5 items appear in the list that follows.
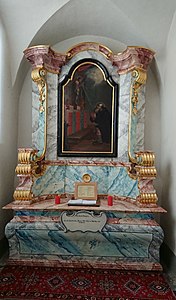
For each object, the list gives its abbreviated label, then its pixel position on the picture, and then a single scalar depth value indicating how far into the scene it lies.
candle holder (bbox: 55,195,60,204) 3.90
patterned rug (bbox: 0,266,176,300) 2.92
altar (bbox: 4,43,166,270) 3.60
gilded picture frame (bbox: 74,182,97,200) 3.94
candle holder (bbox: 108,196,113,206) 3.80
